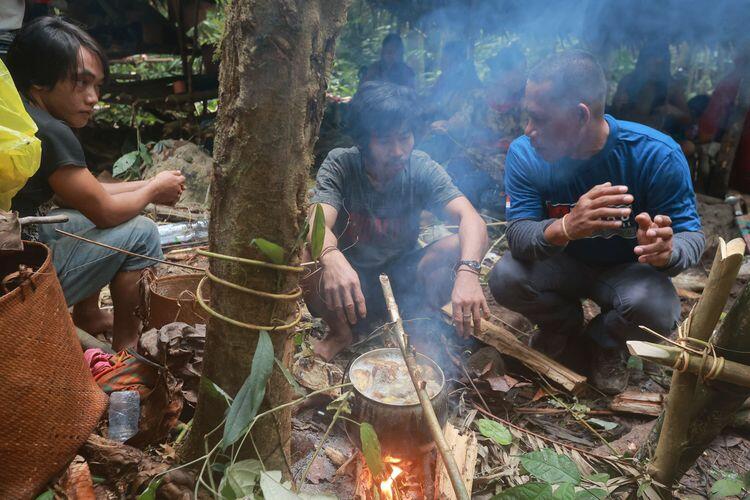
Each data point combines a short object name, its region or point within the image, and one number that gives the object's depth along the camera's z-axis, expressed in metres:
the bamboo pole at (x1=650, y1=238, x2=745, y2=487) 1.96
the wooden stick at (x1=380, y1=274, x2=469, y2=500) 1.27
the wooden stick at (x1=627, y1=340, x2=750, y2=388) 1.90
